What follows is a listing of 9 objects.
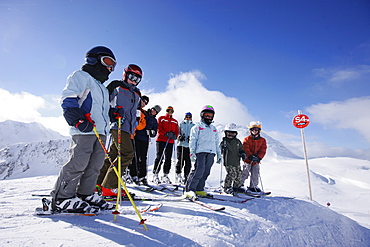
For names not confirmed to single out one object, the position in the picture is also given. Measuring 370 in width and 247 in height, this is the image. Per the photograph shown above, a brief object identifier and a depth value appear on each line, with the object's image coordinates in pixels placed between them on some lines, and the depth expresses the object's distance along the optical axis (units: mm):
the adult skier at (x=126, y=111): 3441
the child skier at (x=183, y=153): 6562
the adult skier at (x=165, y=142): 6238
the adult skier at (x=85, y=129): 2256
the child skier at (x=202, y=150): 4320
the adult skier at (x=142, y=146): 5246
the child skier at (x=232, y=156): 5590
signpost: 7832
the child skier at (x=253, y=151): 6145
